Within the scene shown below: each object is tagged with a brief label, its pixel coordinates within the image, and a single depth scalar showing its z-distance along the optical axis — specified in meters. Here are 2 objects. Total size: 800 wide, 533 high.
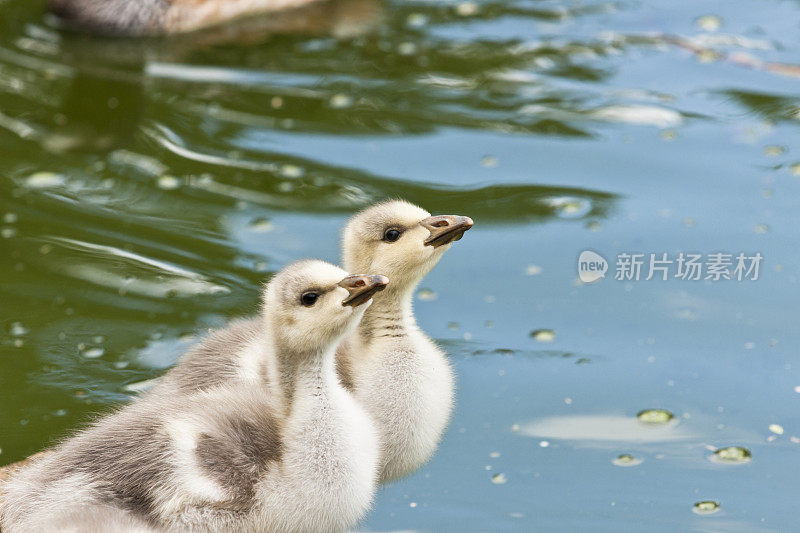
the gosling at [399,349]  4.75
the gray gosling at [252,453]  4.14
